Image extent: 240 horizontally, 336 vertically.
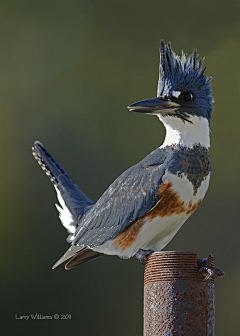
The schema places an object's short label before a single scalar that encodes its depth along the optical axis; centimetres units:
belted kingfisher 555
